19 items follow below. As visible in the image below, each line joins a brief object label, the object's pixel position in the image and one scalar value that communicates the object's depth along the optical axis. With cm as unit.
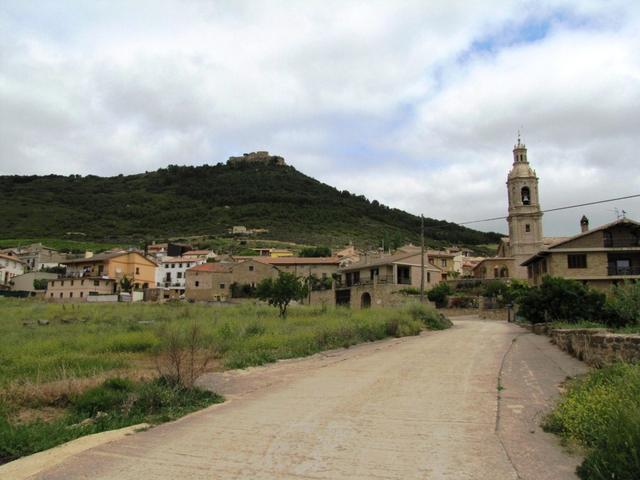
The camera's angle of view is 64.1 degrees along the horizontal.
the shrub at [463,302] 4934
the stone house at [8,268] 7375
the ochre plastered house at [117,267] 6875
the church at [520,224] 6744
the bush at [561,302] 2033
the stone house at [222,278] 6375
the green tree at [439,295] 4976
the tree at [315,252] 8056
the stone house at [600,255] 4281
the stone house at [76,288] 6128
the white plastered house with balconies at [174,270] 7975
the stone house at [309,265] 6800
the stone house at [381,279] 5112
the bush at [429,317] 2951
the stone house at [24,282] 7031
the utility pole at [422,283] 3771
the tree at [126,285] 6600
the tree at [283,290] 3406
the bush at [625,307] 1566
